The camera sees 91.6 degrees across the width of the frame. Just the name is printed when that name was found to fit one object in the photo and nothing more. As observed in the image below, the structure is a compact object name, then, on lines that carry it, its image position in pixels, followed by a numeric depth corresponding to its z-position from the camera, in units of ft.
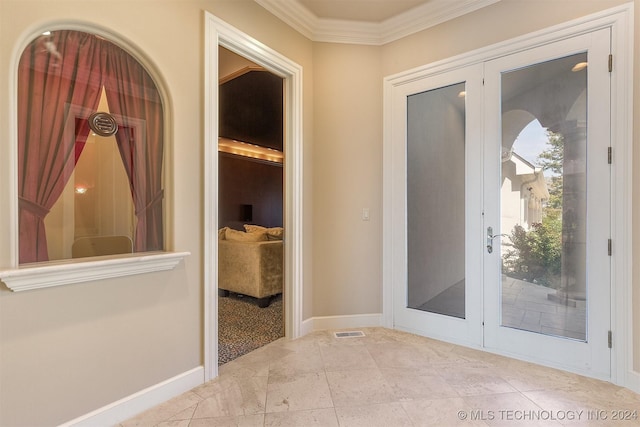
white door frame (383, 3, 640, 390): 6.68
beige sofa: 12.53
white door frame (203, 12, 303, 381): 7.10
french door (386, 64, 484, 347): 8.86
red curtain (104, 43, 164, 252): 5.92
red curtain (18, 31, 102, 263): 4.82
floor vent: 9.77
